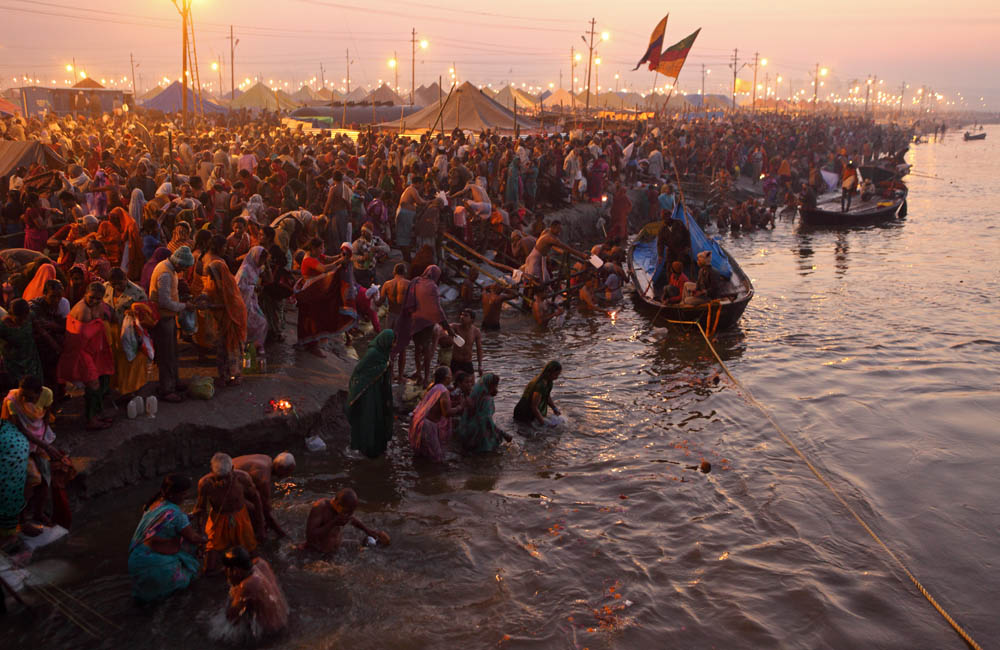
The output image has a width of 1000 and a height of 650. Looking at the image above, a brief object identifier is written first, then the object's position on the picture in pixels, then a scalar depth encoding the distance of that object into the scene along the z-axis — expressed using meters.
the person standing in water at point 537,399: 9.14
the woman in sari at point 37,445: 5.90
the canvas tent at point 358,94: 70.88
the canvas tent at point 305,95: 61.94
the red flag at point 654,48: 22.48
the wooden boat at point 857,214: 28.19
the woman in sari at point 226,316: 8.27
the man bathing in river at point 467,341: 9.77
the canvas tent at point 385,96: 49.58
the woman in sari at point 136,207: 10.73
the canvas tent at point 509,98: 44.97
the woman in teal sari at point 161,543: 5.57
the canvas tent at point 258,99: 42.97
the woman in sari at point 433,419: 8.20
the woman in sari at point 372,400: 7.76
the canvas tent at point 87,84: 39.97
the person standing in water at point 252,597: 5.18
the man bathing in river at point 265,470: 6.37
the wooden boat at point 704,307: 13.70
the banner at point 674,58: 21.19
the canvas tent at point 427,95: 47.80
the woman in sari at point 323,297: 9.73
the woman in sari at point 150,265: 8.67
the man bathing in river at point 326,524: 6.34
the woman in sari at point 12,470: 5.70
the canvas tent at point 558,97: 61.12
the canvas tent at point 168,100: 39.62
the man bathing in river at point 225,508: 5.87
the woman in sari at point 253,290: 8.91
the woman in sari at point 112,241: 9.59
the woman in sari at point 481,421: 8.40
